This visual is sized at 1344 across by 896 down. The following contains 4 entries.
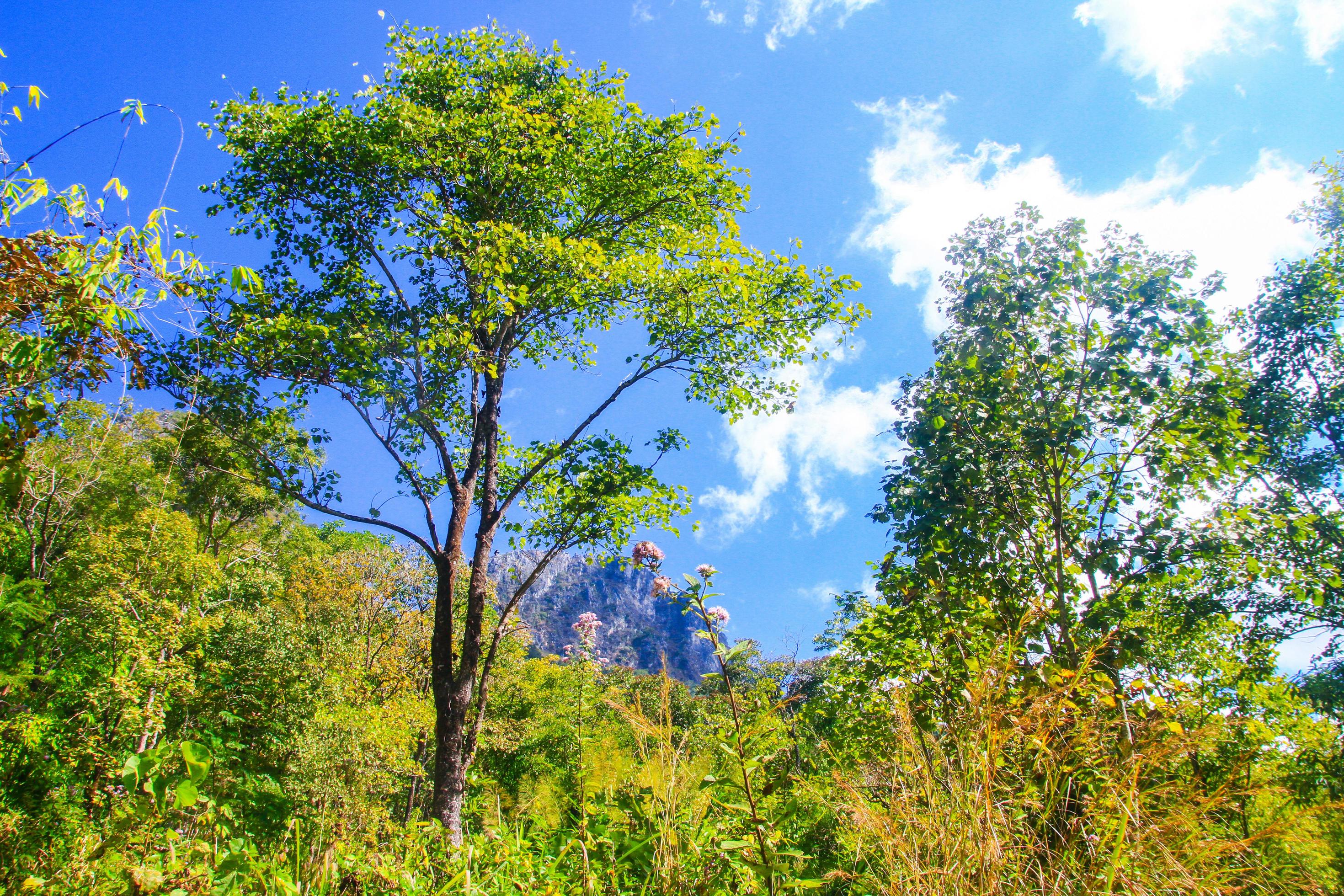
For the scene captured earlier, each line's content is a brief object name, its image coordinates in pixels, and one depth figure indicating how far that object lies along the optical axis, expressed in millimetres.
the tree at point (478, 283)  6348
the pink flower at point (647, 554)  3963
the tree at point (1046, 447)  5066
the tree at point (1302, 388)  11234
